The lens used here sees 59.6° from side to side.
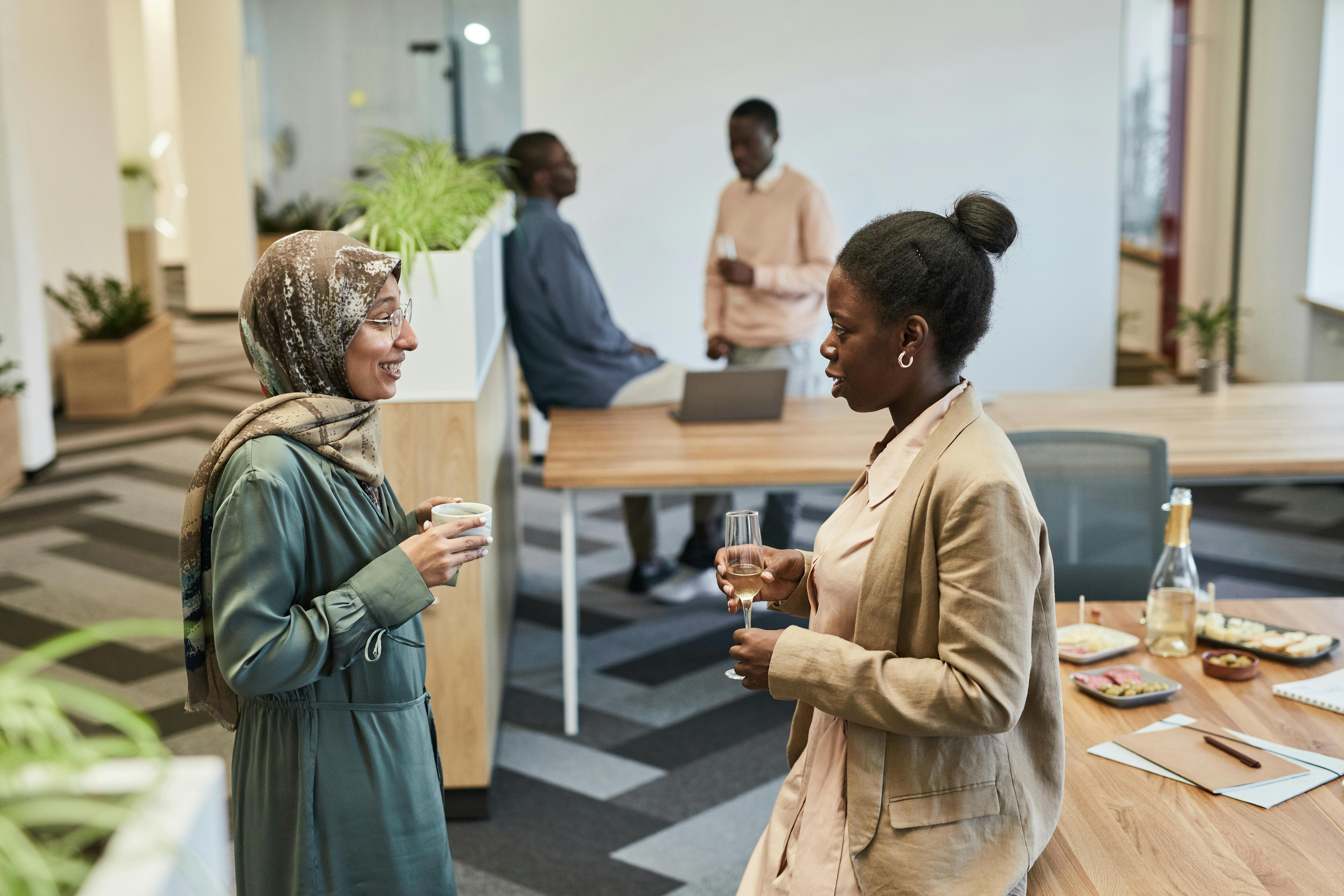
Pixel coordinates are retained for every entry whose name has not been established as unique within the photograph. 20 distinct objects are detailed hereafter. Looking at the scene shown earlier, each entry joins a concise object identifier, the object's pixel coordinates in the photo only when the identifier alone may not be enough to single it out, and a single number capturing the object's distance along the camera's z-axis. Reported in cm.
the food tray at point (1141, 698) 182
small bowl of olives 191
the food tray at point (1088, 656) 200
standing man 423
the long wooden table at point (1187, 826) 137
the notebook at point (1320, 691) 180
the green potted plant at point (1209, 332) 411
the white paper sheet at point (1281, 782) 154
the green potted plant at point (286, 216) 1197
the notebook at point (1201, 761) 158
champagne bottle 200
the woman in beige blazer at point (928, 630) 122
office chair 256
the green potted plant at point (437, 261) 275
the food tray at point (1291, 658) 197
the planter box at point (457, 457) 277
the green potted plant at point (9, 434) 583
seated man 400
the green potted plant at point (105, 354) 752
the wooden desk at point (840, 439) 321
